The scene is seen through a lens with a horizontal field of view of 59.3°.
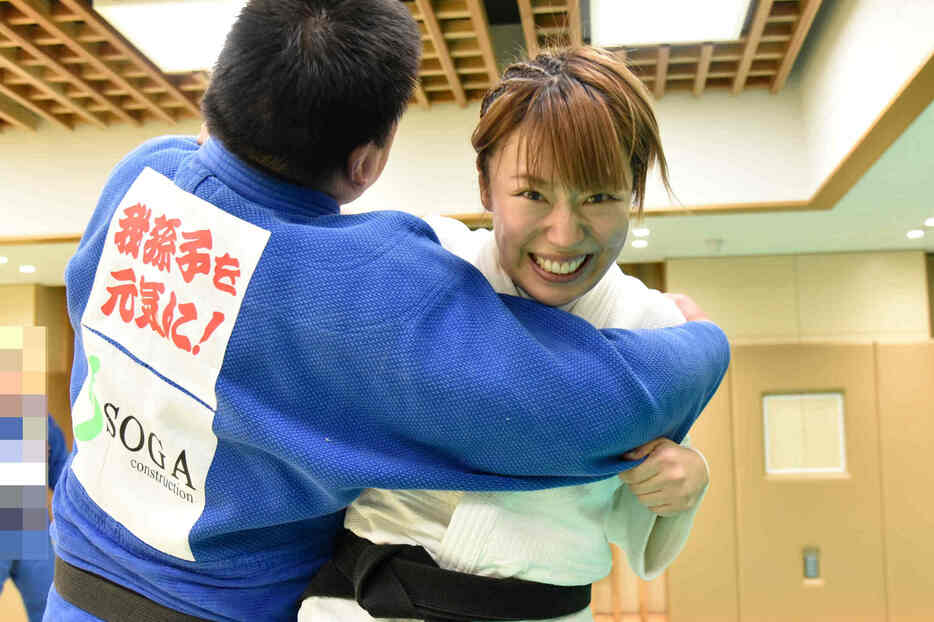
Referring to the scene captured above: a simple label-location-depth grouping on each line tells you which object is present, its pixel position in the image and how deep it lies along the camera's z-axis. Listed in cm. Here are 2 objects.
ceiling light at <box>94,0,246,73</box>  278
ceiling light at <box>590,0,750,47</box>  280
